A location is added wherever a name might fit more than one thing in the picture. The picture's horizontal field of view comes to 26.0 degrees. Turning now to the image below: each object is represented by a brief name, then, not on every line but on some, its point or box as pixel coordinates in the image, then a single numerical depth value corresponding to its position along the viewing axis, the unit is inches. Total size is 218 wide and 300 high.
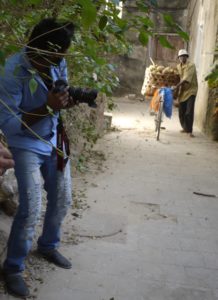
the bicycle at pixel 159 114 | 386.0
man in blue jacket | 116.5
